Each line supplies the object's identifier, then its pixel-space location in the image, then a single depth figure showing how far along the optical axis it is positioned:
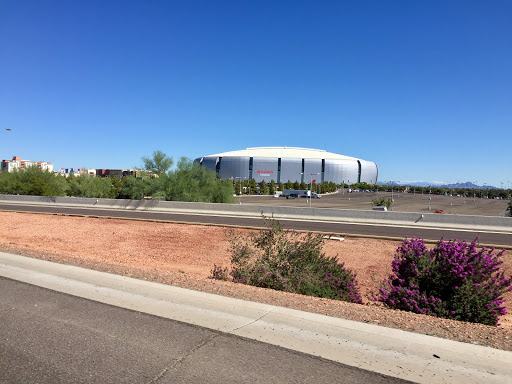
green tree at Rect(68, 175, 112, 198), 52.50
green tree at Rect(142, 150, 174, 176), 44.03
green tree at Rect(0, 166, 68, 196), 48.75
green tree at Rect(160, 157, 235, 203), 41.19
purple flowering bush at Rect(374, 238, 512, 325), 7.26
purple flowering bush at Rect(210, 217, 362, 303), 9.25
